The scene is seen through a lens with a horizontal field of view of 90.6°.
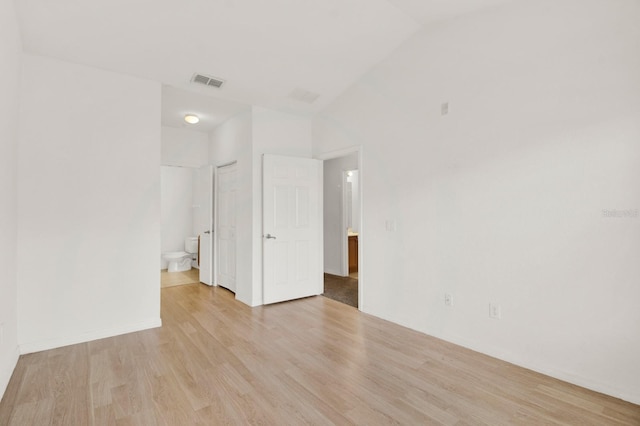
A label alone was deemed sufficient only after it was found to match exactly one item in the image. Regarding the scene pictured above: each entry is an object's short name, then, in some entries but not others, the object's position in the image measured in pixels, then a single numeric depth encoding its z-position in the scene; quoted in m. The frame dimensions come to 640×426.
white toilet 6.52
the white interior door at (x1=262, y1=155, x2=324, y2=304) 4.31
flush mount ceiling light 4.69
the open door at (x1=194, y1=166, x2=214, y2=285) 5.30
